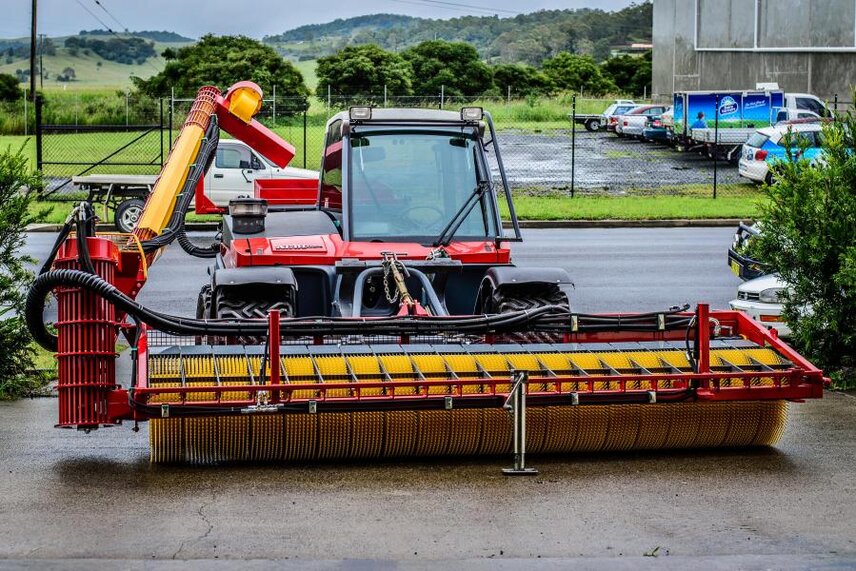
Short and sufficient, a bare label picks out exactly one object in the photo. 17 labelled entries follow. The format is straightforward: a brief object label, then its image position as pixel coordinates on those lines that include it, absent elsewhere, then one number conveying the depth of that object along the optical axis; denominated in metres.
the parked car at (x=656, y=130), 48.25
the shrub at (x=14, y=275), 11.20
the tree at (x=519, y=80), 79.69
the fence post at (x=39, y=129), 31.18
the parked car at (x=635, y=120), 50.97
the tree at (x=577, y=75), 83.94
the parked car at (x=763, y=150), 33.01
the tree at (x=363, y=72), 65.38
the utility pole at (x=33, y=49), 52.15
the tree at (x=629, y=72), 88.44
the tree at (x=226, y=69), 63.59
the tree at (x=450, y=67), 75.19
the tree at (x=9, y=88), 71.38
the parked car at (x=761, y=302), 13.99
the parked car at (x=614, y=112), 54.47
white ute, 26.78
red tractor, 8.32
